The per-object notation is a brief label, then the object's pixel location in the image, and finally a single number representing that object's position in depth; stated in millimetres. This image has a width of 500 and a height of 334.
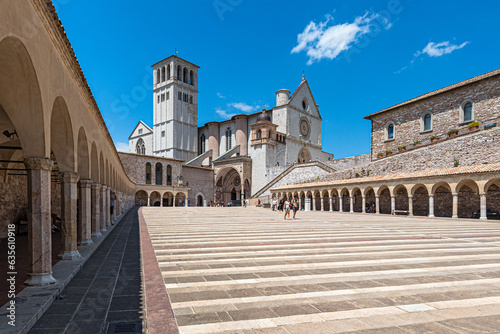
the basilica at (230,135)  55156
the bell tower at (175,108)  63750
